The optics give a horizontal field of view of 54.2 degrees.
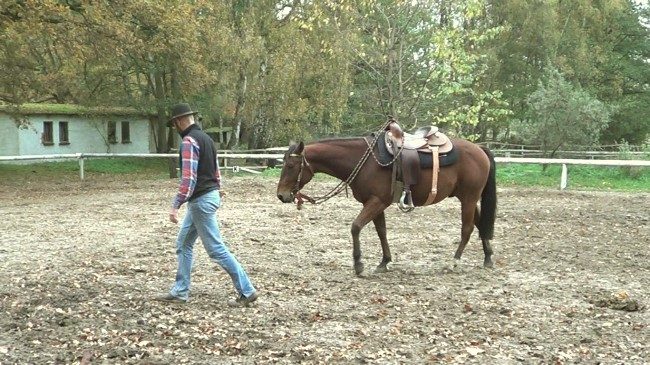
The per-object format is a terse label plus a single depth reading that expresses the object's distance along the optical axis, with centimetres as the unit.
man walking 564
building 3272
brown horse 725
